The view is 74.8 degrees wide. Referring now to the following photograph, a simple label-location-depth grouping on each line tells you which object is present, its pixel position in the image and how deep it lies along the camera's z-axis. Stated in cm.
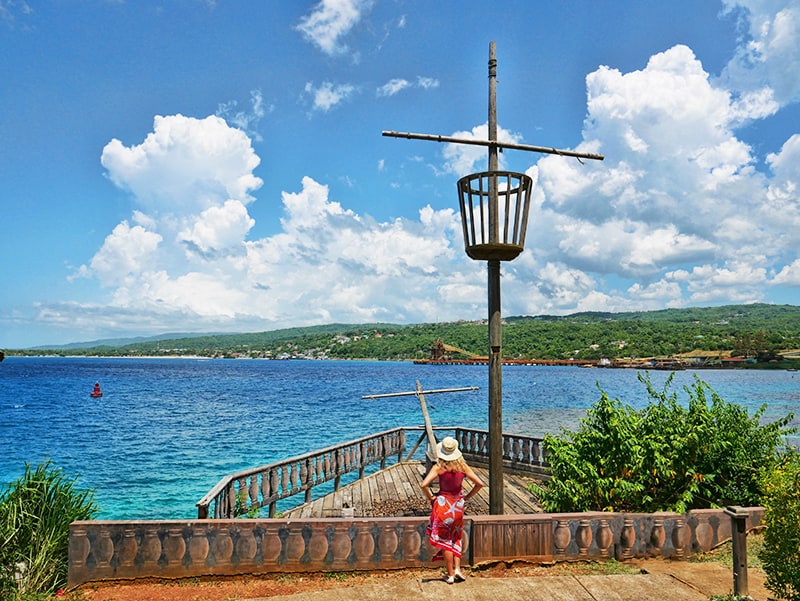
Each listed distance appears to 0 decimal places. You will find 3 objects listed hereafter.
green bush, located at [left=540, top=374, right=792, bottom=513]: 751
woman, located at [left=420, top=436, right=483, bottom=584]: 591
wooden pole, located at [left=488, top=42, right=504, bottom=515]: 768
